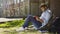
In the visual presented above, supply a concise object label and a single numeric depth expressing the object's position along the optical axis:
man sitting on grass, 2.45
